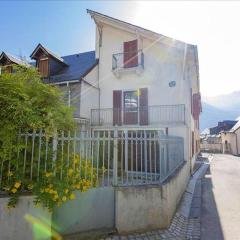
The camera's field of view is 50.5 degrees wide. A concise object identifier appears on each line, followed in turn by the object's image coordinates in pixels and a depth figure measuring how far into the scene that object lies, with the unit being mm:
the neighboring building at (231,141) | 37178
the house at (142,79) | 14531
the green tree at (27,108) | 4605
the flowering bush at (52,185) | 4539
